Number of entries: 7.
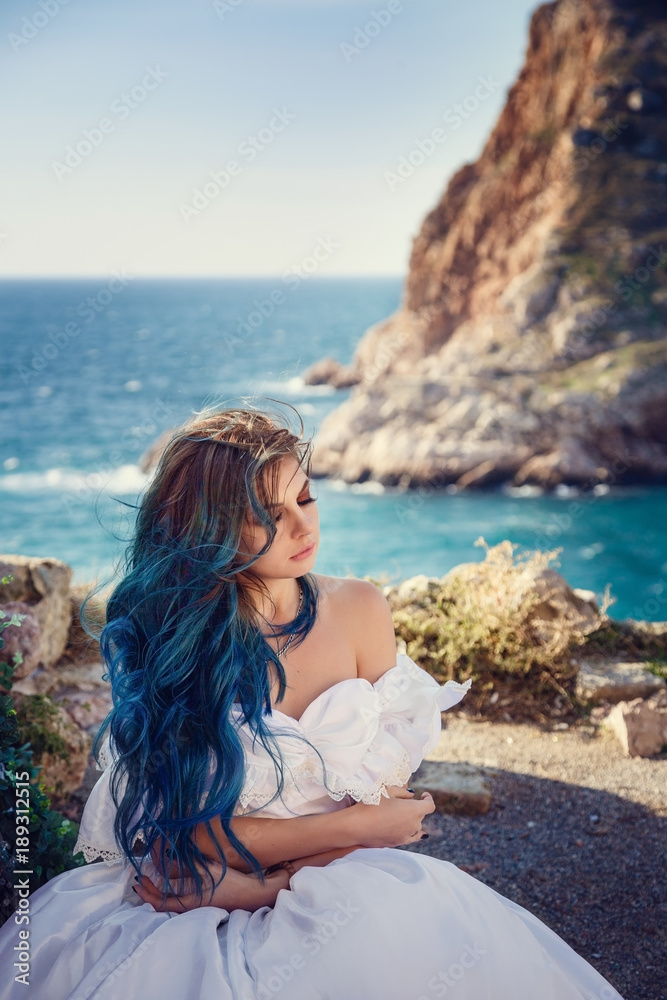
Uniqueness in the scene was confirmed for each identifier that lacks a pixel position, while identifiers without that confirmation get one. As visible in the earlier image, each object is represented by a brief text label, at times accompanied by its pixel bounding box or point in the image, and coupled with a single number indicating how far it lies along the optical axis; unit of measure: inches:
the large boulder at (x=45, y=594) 185.0
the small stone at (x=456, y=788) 143.0
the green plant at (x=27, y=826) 91.7
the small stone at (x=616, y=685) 181.8
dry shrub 188.1
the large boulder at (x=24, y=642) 153.3
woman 63.4
